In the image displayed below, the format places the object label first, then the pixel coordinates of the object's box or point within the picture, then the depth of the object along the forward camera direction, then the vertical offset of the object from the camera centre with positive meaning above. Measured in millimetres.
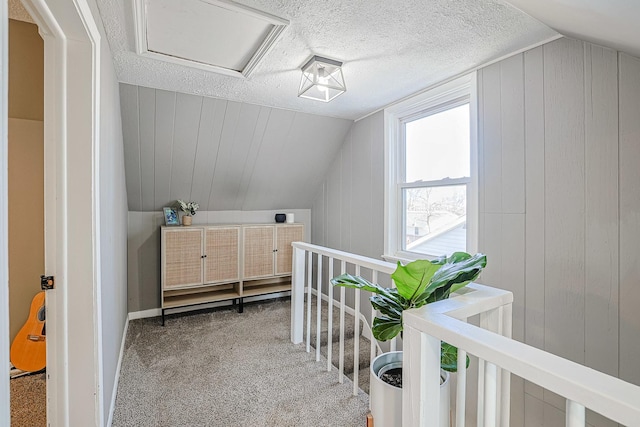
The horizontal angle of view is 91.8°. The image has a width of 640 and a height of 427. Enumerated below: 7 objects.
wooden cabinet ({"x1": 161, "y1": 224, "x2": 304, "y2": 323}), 3234 -536
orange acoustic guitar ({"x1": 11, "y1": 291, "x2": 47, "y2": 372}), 2068 -893
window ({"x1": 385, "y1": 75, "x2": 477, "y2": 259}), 2350 +330
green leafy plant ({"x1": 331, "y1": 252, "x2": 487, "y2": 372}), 1019 -269
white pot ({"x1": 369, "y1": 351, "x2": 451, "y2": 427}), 1065 -695
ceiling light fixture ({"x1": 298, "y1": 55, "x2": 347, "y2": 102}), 1989 +940
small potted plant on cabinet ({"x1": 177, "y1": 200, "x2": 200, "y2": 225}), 3365 +46
